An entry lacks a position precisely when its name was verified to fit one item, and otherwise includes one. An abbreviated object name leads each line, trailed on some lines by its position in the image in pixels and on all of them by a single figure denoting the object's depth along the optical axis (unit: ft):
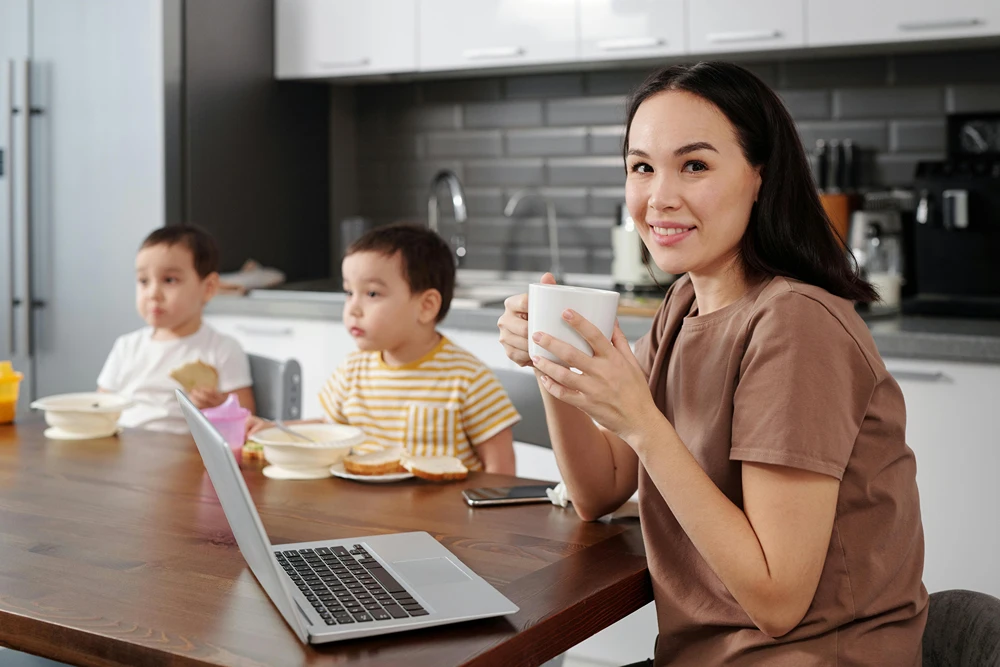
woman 3.71
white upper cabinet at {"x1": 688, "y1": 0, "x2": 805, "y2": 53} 9.67
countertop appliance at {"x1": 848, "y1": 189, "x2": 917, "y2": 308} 9.88
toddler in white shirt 8.07
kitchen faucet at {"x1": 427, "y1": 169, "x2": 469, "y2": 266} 12.15
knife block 10.00
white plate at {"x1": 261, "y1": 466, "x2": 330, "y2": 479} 5.35
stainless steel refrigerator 11.04
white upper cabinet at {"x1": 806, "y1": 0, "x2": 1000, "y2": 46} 8.99
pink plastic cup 5.80
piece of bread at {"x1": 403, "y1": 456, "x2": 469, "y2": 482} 5.21
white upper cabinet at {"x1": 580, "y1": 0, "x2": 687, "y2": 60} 10.09
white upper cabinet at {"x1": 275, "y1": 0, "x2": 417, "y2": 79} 11.38
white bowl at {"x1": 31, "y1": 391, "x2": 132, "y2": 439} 6.22
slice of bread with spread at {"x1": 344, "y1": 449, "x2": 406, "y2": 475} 5.27
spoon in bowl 5.58
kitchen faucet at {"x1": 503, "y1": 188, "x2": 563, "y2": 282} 12.10
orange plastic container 6.64
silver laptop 3.29
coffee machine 8.91
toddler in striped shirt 6.61
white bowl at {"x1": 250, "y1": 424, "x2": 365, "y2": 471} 5.31
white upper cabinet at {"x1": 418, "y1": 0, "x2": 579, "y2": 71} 10.61
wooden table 3.32
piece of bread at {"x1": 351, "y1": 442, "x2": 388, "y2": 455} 6.13
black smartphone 4.85
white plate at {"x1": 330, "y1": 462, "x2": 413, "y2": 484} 5.22
